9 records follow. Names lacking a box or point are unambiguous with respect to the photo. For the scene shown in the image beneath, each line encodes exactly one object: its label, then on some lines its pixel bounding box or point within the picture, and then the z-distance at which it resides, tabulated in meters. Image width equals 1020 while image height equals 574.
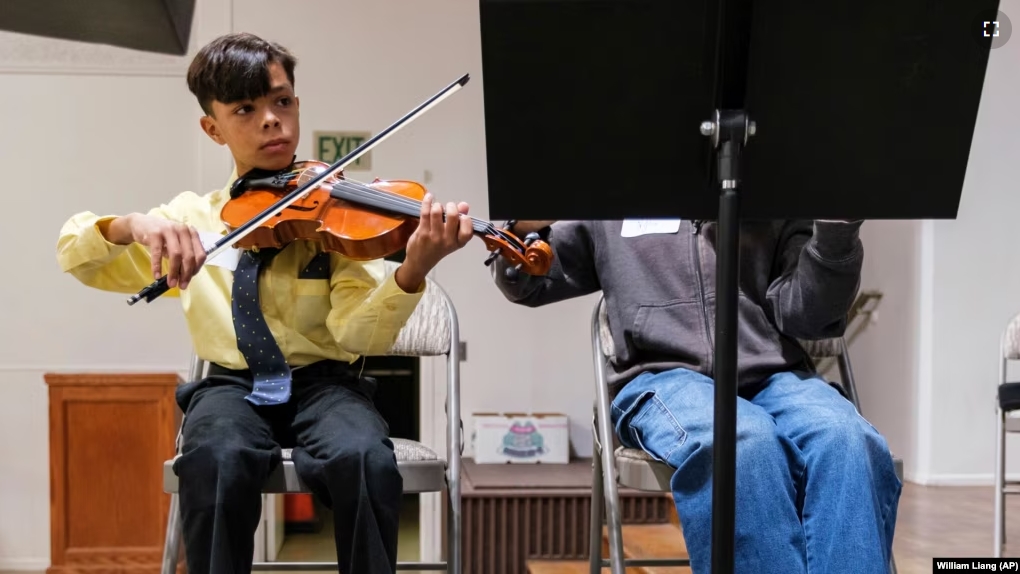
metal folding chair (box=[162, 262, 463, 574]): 1.42
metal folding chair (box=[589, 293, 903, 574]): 1.45
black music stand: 1.00
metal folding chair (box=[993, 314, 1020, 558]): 2.45
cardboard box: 3.61
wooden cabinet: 3.17
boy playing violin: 1.32
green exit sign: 3.77
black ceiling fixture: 3.66
